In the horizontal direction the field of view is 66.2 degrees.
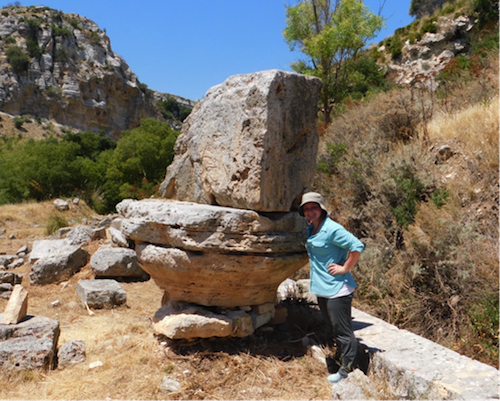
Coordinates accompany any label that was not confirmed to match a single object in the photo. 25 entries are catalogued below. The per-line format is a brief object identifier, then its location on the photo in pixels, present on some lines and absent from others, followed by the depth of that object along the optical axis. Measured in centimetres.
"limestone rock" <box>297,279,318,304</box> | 479
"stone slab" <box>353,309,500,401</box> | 241
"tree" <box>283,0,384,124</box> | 1218
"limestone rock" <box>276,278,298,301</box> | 487
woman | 301
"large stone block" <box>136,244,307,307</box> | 339
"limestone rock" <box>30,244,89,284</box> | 673
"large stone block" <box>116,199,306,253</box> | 330
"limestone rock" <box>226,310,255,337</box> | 366
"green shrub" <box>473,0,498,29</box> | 1689
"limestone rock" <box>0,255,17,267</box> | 805
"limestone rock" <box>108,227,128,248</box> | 769
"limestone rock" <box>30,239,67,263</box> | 758
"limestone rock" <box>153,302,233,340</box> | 349
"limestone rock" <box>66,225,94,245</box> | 840
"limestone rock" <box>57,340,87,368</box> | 371
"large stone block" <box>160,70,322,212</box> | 332
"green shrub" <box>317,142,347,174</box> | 784
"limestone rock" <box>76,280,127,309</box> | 549
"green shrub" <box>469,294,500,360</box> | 329
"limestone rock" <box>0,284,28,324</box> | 415
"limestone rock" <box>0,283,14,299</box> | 617
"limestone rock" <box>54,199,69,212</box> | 1430
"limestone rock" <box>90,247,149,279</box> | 665
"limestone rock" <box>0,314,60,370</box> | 356
